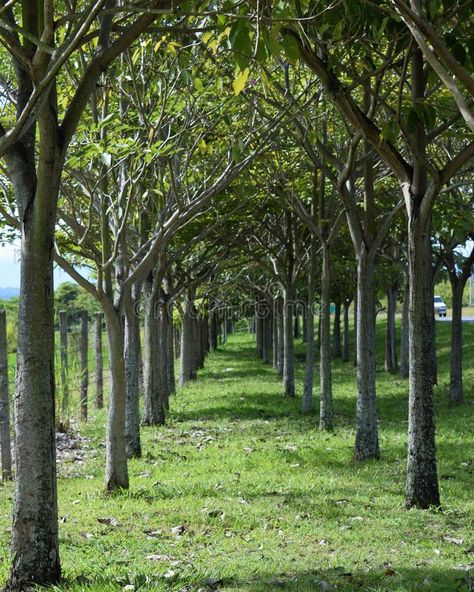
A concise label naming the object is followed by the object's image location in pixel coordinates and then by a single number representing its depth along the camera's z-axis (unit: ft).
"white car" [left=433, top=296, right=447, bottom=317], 227.40
